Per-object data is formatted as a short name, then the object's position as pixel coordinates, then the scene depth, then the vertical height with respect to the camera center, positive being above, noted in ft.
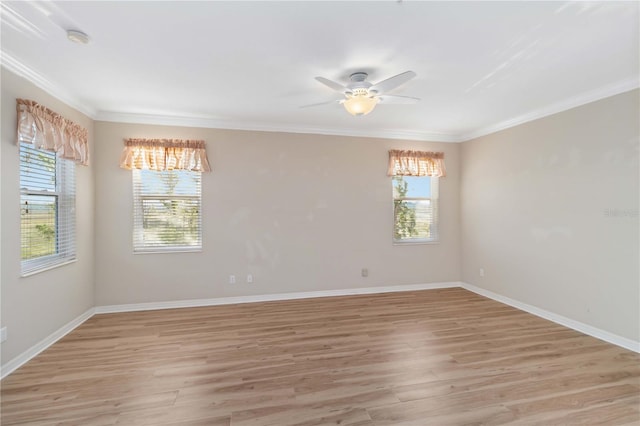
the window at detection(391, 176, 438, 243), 16.56 +0.10
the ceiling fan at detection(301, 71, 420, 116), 8.31 +3.54
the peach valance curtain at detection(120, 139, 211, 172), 12.86 +2.46
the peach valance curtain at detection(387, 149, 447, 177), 16.02 +2.57
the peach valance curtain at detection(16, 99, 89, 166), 8.50 +2.51
